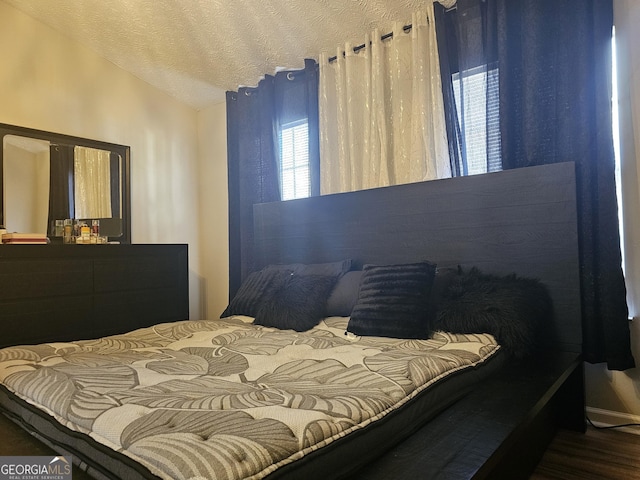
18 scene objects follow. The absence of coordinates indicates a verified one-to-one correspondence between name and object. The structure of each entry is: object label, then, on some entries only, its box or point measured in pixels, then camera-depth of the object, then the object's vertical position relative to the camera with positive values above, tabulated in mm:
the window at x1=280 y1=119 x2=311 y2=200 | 3104 +664
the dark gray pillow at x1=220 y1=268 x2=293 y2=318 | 2352 -231
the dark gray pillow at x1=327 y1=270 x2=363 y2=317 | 2145 -251
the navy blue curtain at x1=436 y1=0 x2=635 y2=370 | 1823 +592
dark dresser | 2396 -220
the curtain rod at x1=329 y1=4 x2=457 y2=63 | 2349 +1295
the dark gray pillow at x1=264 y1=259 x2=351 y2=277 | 2424 -112
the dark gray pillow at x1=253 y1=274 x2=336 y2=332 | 2049 -273
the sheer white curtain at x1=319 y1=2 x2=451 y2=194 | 2363 +822
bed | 783 -335
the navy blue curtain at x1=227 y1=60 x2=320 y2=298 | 2988 +841
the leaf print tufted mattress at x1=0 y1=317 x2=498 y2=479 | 712 -340
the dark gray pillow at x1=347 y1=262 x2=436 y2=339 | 1730 -240
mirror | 2840 +535
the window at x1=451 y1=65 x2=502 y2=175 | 2158 +669
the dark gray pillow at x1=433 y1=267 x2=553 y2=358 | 1622 -266
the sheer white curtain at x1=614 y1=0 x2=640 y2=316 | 1861 +462
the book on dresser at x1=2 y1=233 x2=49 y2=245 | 2596 +115
